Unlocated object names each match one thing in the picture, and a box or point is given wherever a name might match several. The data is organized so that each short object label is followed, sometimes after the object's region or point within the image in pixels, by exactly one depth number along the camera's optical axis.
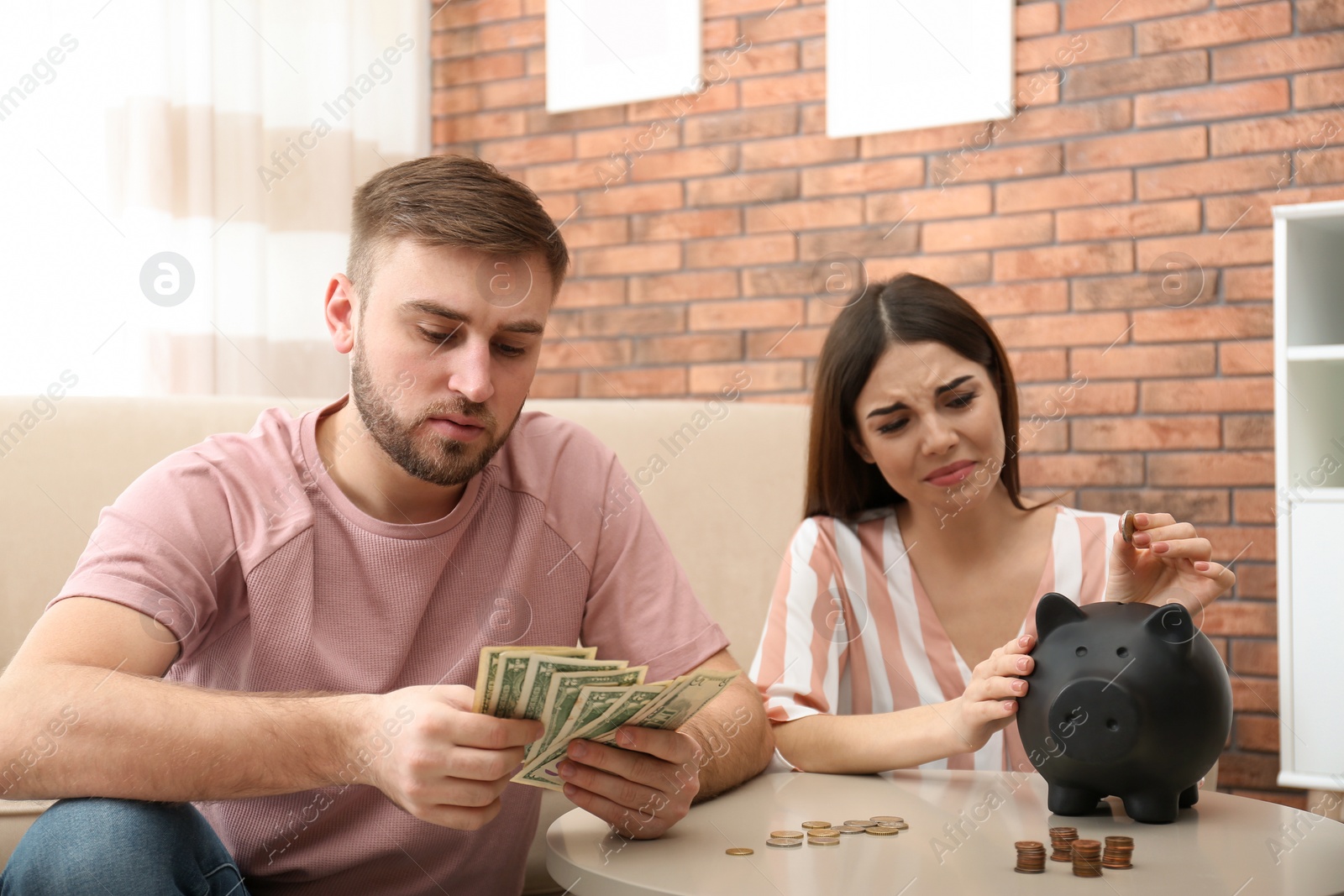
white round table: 1.13
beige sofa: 2.35
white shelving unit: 2.48
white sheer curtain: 2.90
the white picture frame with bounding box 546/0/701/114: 3.68
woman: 1.96
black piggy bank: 1.25
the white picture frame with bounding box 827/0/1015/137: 3.22
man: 1.23
